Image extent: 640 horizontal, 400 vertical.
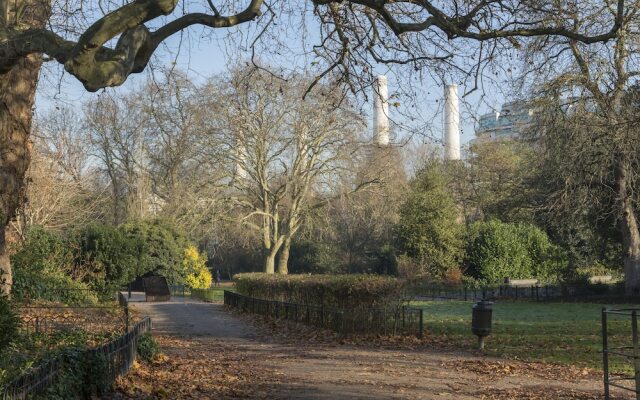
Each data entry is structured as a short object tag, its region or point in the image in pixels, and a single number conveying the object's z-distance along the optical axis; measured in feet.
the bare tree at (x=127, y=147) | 163.94
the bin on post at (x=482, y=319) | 49.24
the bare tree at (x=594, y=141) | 68.90
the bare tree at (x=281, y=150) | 131.85
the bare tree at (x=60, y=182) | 118.62
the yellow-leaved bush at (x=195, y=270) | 152.05
